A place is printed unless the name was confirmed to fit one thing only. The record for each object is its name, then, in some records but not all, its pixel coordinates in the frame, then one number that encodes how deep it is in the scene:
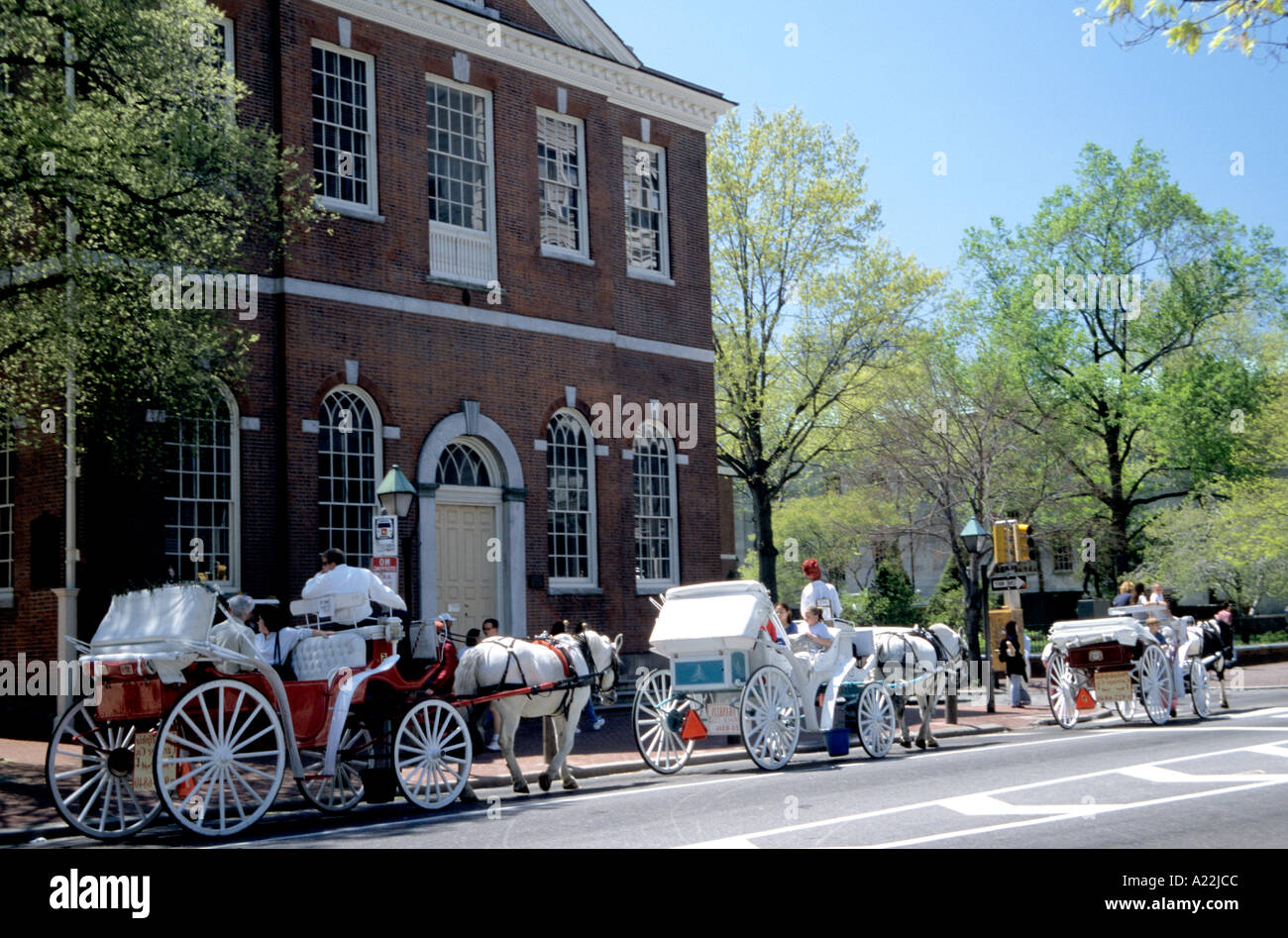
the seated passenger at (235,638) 11.30
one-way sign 23.66
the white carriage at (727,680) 14.68
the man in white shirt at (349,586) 12.27
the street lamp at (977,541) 23.91
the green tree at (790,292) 37.25
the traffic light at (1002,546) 24.31
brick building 19.22
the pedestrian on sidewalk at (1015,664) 26.38
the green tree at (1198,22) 8.68
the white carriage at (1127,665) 19.20
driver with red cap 16.77
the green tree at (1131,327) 44.47
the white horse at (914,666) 17.44
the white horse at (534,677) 13.70
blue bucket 16.41
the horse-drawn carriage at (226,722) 10.69
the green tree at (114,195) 14.05
